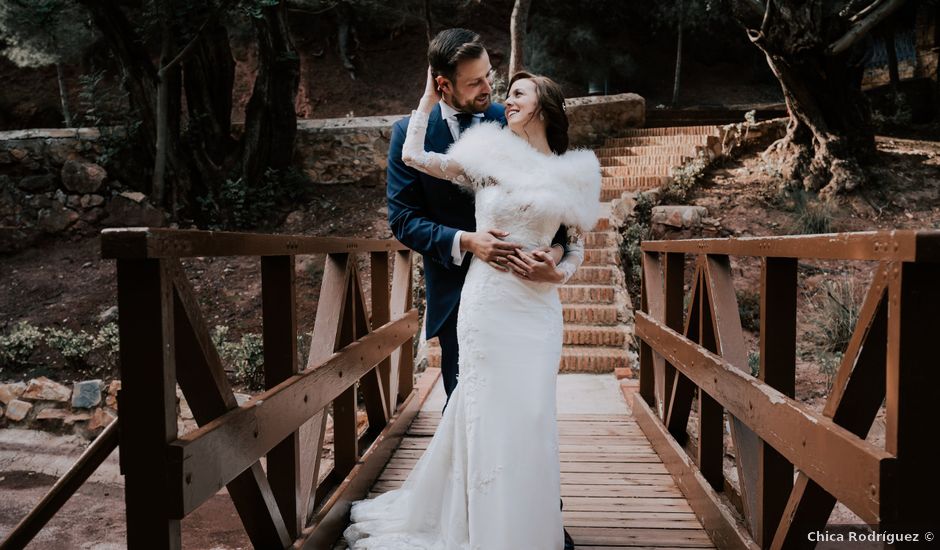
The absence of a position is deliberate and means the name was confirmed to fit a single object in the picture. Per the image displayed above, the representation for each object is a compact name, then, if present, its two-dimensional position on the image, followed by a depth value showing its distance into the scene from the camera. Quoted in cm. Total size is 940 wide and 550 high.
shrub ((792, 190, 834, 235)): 918
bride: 223
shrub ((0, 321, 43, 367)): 769
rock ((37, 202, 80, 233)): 1059
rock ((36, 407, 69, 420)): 663
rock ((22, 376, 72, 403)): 672
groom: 242
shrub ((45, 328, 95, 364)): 766
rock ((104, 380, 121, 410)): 667
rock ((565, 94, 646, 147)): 1282
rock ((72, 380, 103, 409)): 668
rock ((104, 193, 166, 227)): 1044
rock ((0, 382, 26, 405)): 670
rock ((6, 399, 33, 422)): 663
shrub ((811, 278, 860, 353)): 704
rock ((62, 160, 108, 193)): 1067
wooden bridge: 135
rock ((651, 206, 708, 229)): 927
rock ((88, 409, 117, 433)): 659
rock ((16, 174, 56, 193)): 1078
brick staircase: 645
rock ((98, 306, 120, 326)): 878
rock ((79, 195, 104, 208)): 1071
